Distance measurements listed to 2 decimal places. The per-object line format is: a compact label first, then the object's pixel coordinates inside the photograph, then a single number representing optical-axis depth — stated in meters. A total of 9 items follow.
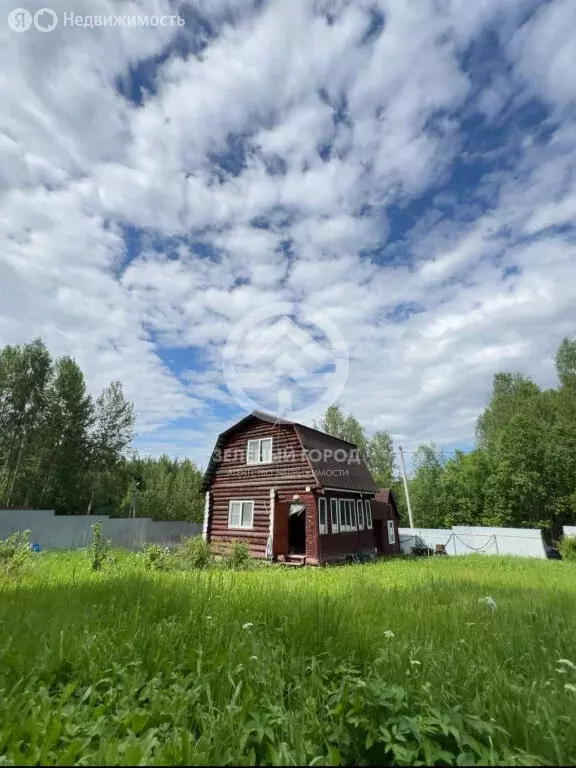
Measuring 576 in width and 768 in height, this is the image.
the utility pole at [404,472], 29.98
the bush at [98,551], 11.86
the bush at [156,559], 13.04
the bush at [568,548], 19.89
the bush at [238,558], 14.73
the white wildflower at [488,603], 4.96
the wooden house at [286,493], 17.75
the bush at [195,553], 14.49
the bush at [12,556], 8.68
